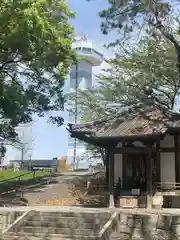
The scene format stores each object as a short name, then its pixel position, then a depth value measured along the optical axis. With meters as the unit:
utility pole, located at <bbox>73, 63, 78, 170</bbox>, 25.58
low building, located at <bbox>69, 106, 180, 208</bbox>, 14.02
